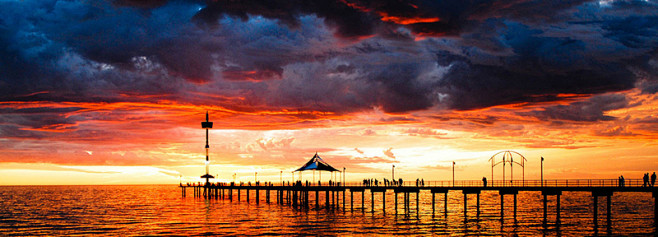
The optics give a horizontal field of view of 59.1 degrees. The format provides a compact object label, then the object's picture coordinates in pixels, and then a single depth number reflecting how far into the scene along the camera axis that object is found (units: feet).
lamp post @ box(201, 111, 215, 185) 503.85
